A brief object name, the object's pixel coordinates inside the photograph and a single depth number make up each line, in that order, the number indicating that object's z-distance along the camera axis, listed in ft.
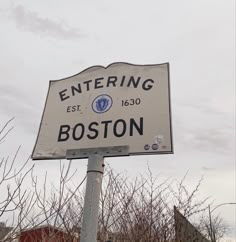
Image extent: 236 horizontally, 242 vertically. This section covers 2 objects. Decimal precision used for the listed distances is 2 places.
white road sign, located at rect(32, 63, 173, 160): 4.71
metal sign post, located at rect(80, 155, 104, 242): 4.37
